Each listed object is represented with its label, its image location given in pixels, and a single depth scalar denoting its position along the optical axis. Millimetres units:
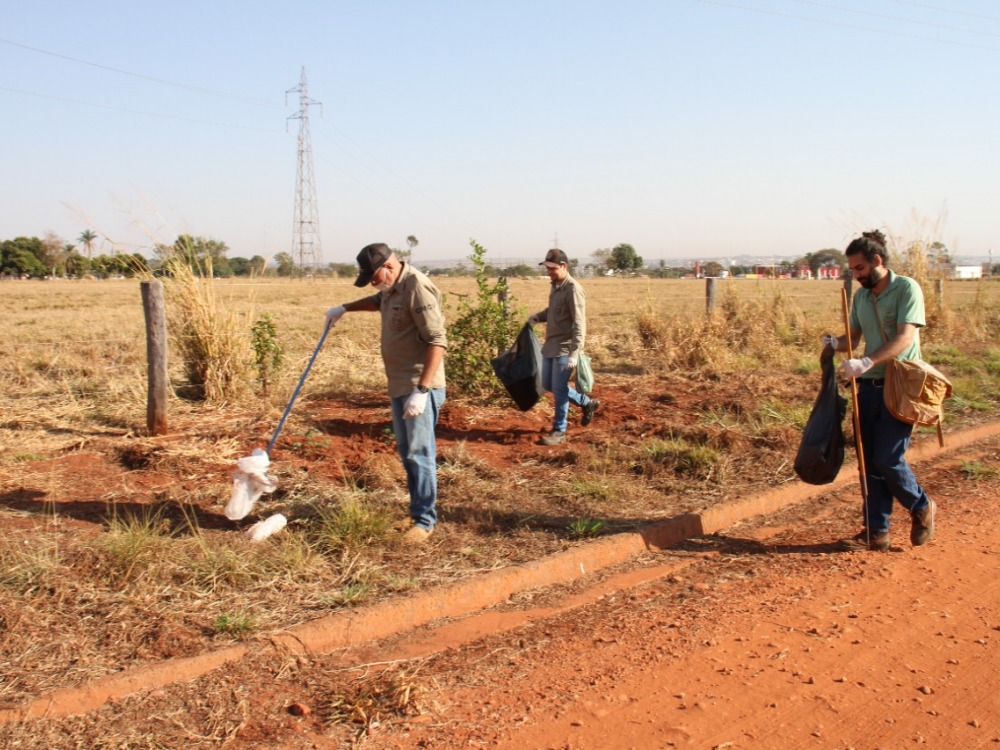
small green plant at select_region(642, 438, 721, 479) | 7094
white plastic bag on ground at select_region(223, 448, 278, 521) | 5406
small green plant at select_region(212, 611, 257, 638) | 4199
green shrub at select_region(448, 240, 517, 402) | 9742
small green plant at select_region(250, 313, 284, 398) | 8820
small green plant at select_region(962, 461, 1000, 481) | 7301
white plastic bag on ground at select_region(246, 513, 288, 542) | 5301
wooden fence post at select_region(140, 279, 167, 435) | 7723
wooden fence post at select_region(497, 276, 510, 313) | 10295
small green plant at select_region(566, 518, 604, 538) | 5684
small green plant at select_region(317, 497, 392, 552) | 5234
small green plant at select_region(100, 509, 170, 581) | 4629
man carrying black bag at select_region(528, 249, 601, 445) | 8039
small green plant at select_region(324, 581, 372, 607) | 4582
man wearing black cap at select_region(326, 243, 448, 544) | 5090
